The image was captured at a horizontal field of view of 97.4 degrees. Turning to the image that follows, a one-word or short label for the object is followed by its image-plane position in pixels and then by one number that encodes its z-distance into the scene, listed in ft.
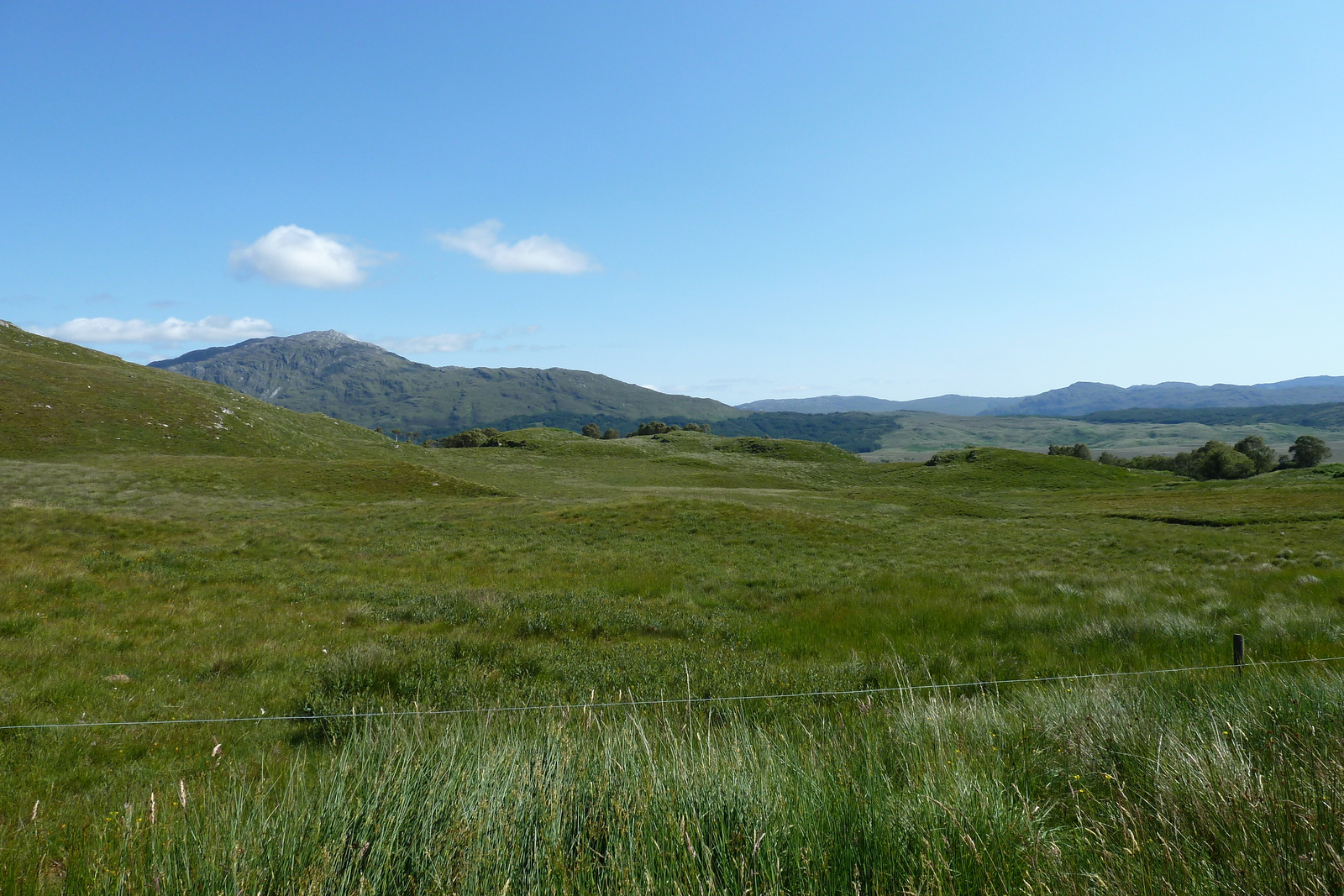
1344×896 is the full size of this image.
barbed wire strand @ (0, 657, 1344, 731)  16.33
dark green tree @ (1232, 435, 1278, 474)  322.75
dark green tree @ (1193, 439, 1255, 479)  307.82
